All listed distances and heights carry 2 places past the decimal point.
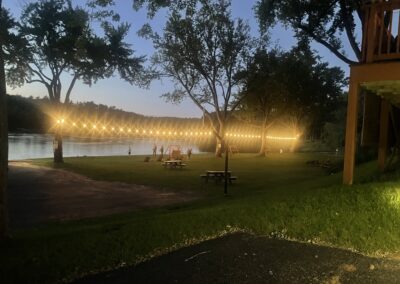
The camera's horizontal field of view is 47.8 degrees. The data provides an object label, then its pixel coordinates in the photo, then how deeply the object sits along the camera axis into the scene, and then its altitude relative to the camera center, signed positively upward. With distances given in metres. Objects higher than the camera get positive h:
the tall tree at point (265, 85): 43.31 +4.53
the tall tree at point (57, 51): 33.03 +5.54
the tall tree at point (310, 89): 46.31 +4.93
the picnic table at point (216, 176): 20.06 -2.07
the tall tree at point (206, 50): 40.41 +7.26
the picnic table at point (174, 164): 27.71 -2.22
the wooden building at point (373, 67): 9.56 +1.45
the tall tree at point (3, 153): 7.09 -0.49
